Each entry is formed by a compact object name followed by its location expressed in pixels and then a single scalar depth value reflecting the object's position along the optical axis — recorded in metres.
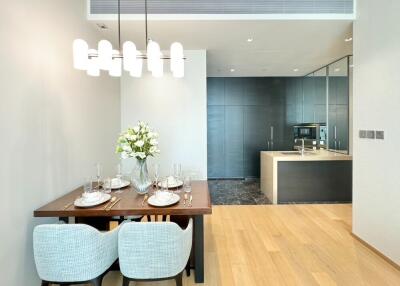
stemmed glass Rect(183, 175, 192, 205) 2.78
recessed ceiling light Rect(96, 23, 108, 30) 3.52
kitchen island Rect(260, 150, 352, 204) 5.14
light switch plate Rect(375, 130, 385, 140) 2.90
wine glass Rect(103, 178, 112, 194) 2.80
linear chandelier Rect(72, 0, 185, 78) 2.35
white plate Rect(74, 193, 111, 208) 2.35
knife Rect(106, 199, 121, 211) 2.31
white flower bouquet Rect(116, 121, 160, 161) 2.58
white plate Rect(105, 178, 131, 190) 3.05
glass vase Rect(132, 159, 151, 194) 2.73
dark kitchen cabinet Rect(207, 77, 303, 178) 7.46
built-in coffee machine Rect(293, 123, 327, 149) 6.16
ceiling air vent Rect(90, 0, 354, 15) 3.34
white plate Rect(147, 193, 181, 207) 2.35
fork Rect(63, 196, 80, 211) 2.30
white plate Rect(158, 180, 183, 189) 3.02
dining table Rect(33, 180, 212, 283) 2.25
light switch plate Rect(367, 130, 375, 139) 3.07
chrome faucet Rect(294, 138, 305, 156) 5.50
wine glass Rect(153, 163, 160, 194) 2.85
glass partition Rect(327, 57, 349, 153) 5.31
